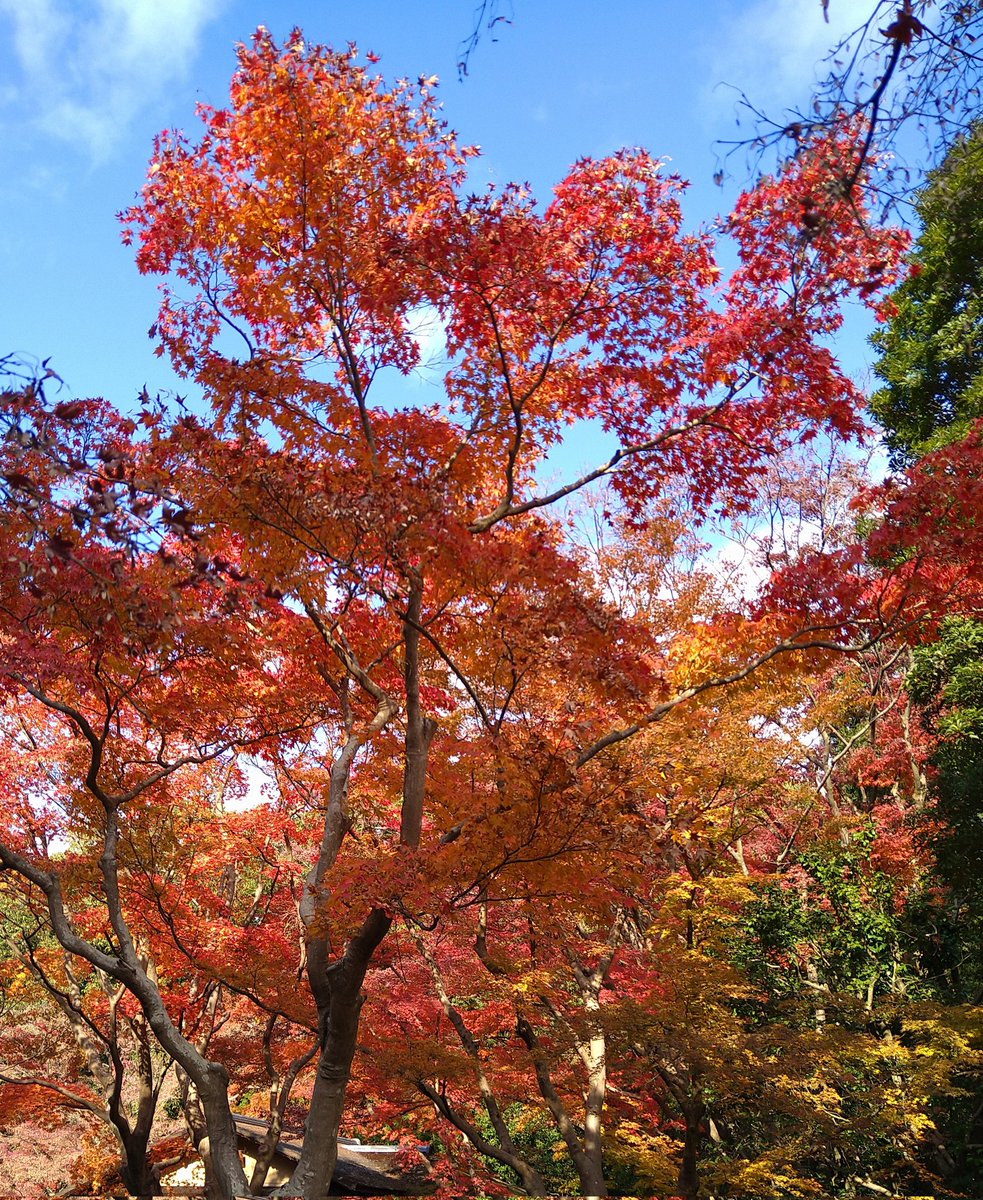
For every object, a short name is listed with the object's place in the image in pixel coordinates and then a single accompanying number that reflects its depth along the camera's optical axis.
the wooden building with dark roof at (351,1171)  15.37
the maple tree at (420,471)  6.60
